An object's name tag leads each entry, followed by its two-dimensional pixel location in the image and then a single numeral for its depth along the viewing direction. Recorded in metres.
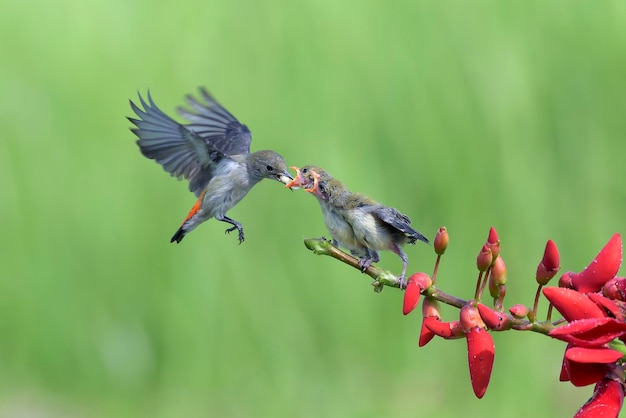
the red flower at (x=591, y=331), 6.60
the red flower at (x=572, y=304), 6.62
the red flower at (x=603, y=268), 6.68
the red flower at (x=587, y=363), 6.59
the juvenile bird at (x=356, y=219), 7.02
